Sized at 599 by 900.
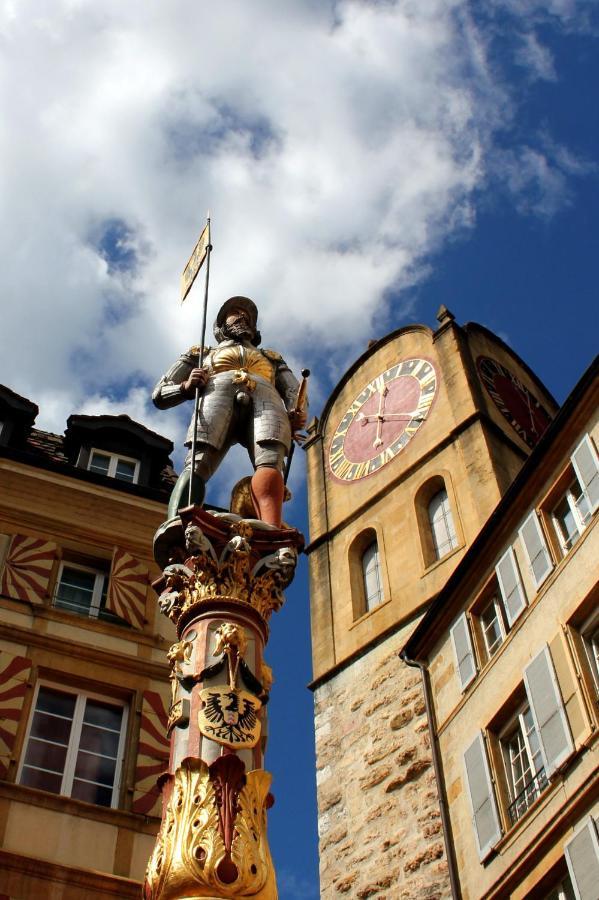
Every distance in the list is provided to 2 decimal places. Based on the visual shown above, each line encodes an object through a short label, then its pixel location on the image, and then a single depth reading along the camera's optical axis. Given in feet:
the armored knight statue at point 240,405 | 28.17
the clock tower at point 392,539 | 63.98
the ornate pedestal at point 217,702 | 19.35
